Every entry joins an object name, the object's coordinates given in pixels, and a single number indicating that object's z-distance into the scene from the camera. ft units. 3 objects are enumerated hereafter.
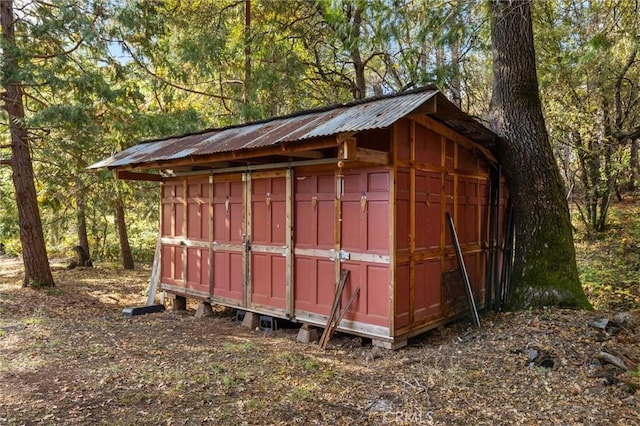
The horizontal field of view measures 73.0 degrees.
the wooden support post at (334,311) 17.54
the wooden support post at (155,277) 27.02
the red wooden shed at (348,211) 16.49
